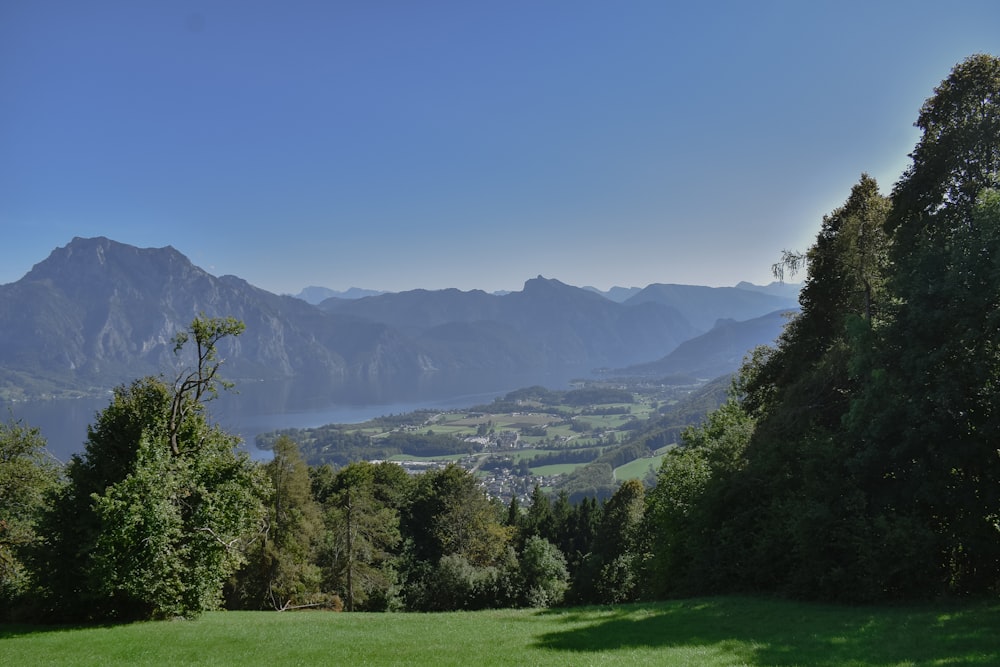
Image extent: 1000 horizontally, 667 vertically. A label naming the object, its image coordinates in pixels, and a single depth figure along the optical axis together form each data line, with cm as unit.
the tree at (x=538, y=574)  3088
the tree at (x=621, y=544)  3306
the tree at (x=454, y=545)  3091
